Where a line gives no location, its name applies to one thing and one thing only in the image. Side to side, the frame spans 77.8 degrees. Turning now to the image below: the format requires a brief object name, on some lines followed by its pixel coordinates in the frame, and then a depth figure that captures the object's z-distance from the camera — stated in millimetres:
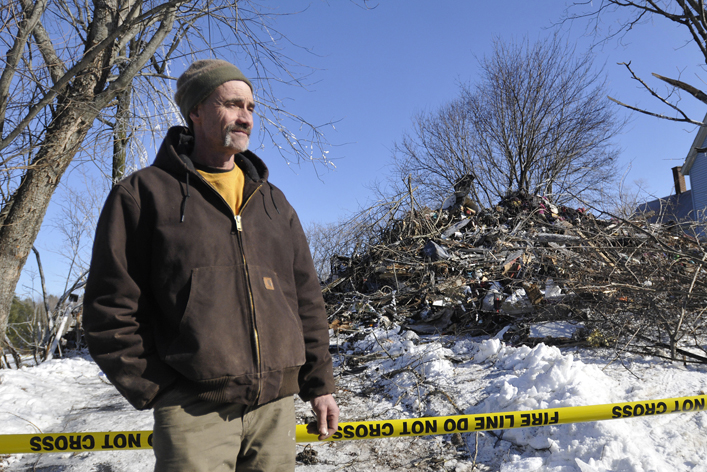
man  1411
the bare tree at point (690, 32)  3070
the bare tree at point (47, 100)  4207
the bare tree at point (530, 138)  20453
